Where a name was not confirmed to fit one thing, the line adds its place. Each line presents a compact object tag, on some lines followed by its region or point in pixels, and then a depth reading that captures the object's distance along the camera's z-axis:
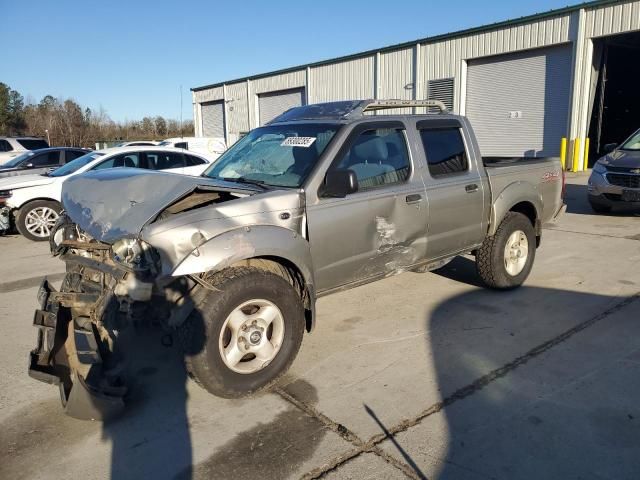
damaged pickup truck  3.23
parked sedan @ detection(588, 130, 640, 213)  9.79
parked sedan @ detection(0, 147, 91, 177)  12.66
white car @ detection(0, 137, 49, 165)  18.28
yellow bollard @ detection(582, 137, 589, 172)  19.17
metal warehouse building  18.41
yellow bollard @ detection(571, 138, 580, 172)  18.77
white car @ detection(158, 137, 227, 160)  16.29
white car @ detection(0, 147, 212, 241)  9.23
